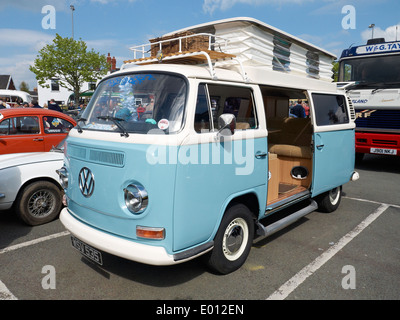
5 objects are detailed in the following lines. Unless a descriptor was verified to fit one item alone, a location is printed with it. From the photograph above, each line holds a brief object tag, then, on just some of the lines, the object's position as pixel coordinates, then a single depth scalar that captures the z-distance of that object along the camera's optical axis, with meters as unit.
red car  6.11
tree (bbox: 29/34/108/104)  32.62
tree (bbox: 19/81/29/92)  88.87
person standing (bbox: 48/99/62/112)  12.78
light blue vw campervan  2.73
